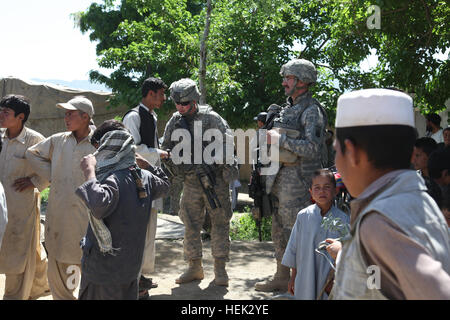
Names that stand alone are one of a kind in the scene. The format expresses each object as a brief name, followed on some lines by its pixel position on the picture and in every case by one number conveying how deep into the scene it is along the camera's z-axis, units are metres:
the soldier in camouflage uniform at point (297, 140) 4.54
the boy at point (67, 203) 4.36
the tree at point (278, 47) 6.16
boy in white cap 1.22
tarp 16.05
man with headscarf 3.00
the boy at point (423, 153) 4.83
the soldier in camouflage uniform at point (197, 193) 5.09
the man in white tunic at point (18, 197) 4.55
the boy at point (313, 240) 3.30
